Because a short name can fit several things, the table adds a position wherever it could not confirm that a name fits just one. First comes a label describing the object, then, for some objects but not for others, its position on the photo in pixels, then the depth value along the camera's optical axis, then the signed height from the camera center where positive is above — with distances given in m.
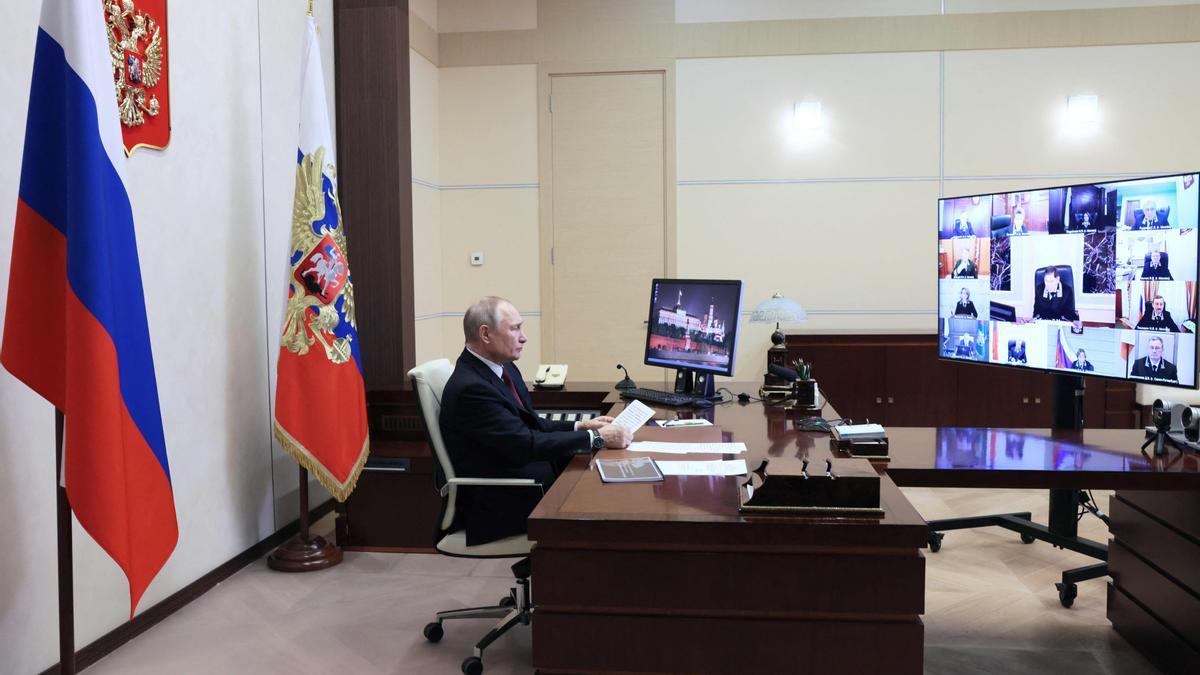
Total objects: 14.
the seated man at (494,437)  3.09 -0.49
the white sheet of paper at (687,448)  3.03 -0.53
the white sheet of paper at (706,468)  2.71 -0.53
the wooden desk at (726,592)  2.15 -0.70
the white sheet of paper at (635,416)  3.49 -0.50
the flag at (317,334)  4.07 -0.21
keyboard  4.03 -0.49
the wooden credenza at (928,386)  5.89 -0.63
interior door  6.55 +0.47
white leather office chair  3.06 -0.82
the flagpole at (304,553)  4.18 -1.18
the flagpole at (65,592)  2.60 -0.83
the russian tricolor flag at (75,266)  2.51 +0.05
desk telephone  4.70 -0.45
